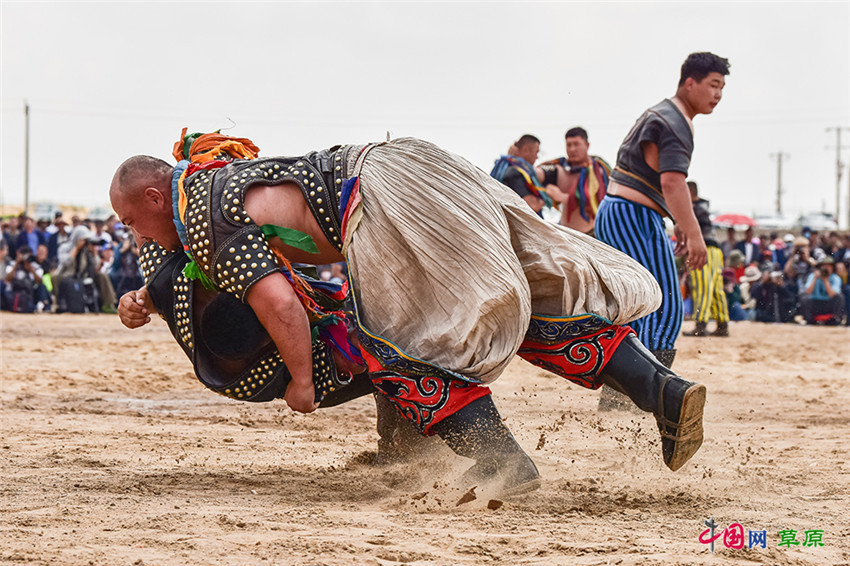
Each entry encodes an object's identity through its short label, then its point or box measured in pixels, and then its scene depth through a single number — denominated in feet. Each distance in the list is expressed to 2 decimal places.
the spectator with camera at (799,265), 53.31
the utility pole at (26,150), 157.48
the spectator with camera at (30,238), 58.13
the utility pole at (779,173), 238.89
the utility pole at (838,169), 214.48
